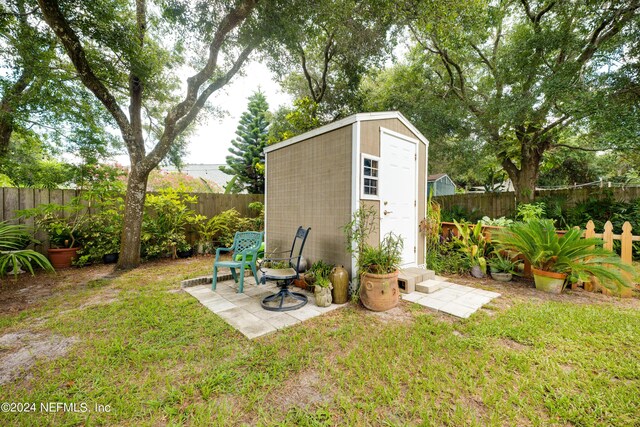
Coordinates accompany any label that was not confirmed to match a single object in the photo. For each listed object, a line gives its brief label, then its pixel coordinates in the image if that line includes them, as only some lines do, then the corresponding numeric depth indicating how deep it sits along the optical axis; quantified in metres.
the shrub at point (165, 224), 6.15
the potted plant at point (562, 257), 3.50
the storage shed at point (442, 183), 16.31
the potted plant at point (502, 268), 4.58
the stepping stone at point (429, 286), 3.94
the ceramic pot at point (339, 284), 3.51
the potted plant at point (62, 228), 5.14
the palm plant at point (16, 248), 2.98
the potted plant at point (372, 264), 3.26
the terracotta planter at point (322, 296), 3.35
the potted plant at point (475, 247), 4.83
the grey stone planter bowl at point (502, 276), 4.55
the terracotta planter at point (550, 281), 3.83
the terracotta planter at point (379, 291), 3.25
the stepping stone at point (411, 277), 3.96
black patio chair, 3.27
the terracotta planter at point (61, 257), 5.31
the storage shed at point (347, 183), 3.81
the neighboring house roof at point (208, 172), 23.26
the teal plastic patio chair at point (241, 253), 3.82
